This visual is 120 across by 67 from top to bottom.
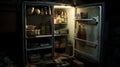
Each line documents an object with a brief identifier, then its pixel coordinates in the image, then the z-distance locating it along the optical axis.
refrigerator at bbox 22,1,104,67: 1.58
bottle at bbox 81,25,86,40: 1.82
